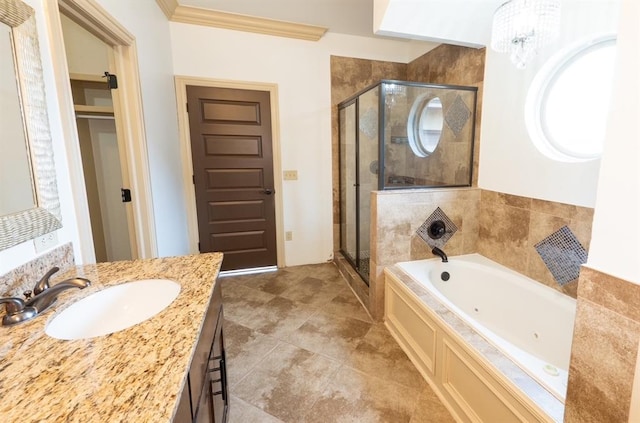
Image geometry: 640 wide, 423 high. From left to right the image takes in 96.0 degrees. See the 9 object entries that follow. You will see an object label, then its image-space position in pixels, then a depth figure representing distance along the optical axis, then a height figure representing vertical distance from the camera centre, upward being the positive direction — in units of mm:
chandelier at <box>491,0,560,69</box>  1263 +617
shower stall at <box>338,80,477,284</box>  2266 +241
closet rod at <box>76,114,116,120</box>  2155 +420
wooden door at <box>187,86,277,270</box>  2939 -27
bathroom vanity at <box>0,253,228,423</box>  539 -432
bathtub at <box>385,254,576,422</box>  1141 -905
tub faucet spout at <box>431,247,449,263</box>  2258 -695
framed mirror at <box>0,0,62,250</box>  922 +109
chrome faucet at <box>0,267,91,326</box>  813 -373
